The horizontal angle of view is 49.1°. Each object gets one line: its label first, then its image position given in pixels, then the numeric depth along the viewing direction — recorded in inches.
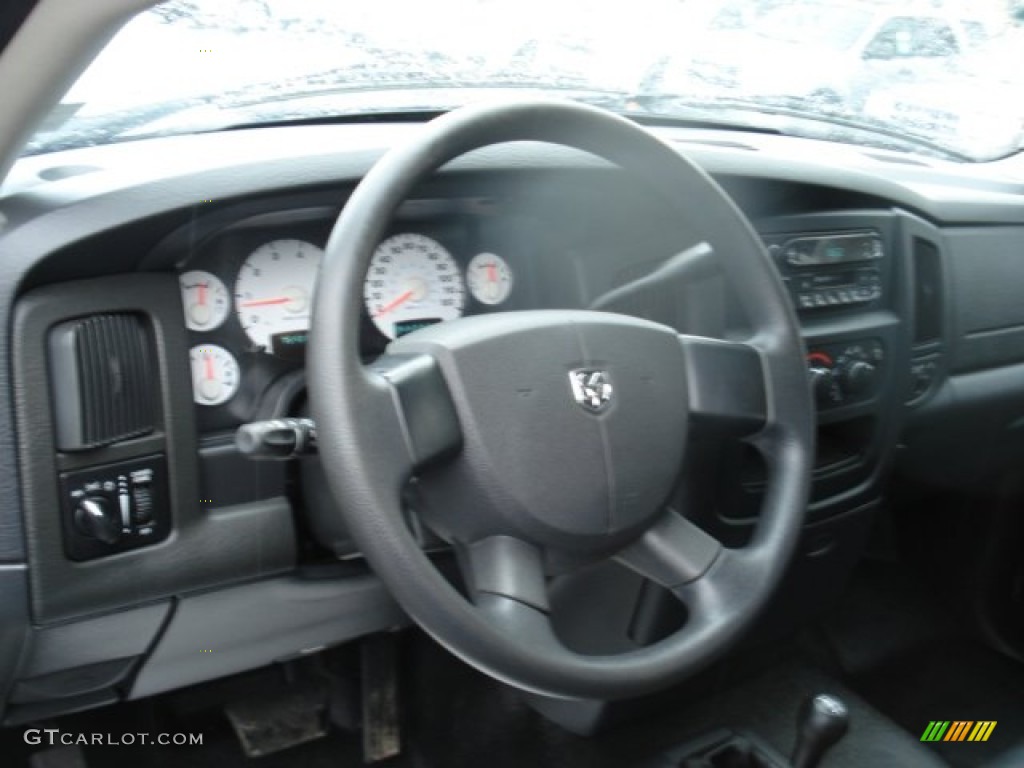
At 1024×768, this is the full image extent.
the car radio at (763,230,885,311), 69.6
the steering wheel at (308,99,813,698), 42.1
